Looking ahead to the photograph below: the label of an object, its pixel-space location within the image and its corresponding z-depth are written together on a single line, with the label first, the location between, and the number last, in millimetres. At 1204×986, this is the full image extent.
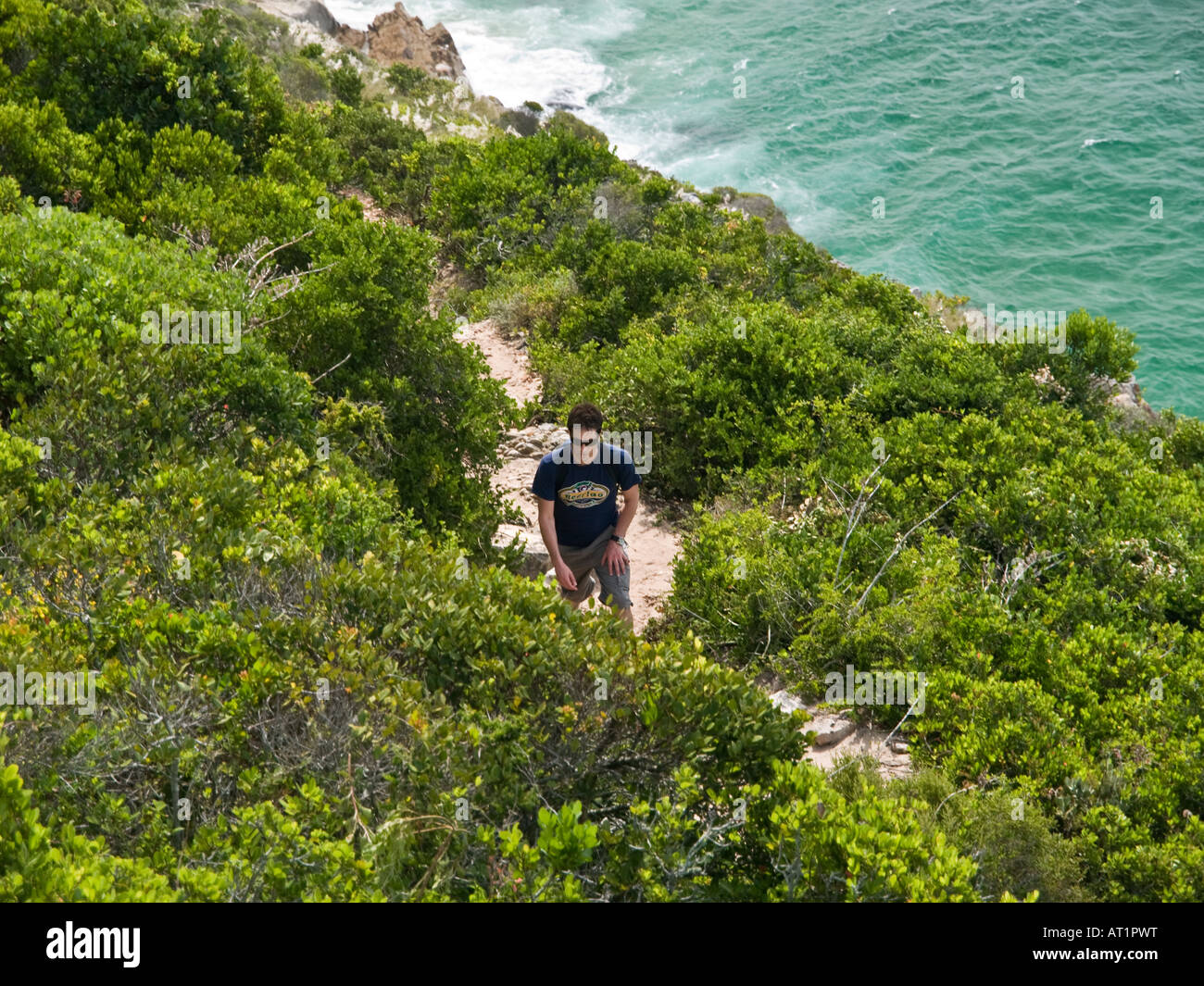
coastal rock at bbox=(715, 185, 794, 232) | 27409
